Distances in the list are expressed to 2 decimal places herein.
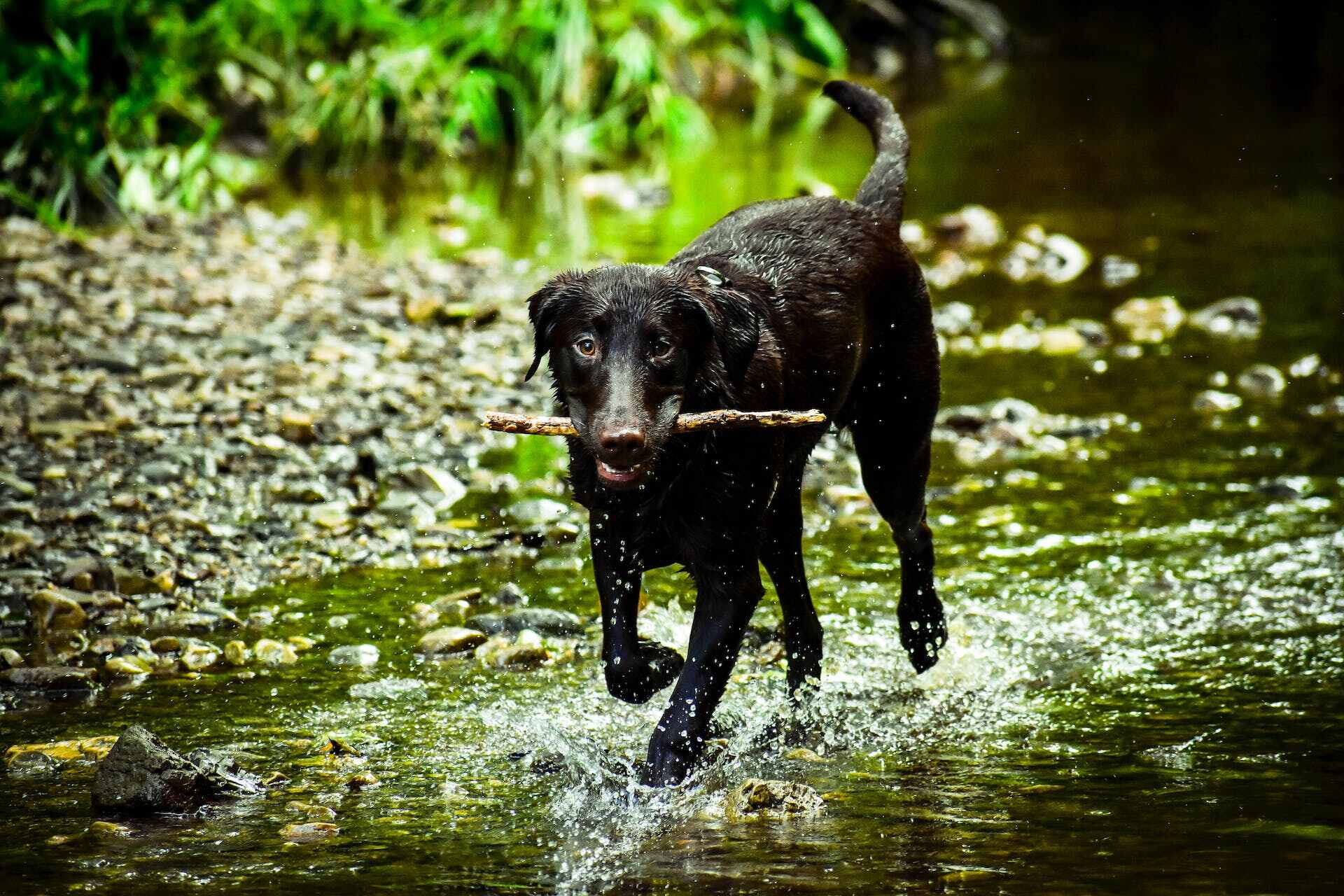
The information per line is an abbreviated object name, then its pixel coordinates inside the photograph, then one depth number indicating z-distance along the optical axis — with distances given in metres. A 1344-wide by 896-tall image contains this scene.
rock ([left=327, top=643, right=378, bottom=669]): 10.00
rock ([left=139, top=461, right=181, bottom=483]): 12.99
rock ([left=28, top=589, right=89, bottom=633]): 10.30
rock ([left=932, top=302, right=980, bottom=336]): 18.95
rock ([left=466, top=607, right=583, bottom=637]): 10.52
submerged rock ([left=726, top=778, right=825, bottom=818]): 7.80
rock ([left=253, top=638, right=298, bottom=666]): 10.00
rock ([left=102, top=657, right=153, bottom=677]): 9.70
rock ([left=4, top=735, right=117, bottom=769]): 8.39
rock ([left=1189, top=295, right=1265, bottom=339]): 18.55
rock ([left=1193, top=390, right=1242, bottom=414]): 15.63
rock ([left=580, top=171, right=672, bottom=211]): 27.80
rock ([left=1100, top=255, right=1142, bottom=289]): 21.39
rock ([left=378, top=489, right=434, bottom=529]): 12.66
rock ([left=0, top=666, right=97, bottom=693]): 9.40
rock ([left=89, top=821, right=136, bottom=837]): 7.43
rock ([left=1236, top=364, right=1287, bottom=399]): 16.08
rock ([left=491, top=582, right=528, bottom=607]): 11.12
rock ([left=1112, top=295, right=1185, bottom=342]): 18.77
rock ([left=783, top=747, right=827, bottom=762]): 8.80
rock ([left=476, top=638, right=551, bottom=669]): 10.07
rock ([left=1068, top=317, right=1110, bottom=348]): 18.42
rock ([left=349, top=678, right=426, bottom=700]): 9.49
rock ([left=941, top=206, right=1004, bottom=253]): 23.84
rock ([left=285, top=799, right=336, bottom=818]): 7.73
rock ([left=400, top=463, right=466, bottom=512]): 13.19
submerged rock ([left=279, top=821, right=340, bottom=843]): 7.39
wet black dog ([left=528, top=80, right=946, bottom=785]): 8.04
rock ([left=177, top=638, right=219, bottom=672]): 9.87
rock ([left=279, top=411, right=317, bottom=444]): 14.09
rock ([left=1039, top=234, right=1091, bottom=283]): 22.08
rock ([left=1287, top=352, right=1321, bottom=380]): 16.61
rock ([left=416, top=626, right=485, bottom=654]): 10.22
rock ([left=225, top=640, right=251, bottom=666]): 9.96
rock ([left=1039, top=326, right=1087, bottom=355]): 18.17
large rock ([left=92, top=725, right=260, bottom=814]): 7.65
